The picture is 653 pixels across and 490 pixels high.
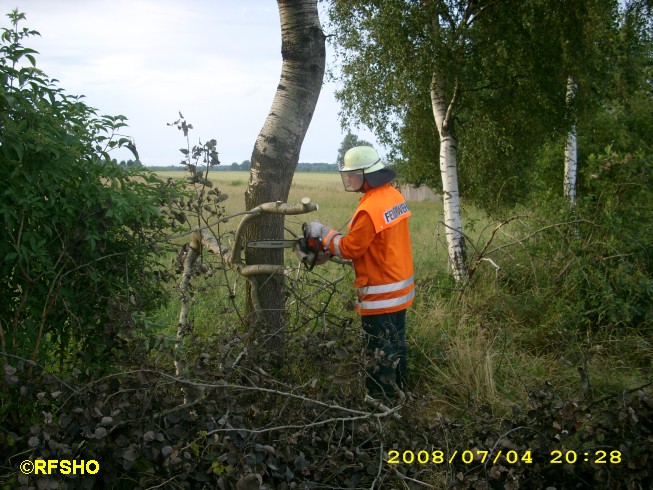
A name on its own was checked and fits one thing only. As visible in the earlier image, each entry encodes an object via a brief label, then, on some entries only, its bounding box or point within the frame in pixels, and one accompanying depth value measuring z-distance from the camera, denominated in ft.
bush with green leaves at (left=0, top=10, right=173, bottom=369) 12.36
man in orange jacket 16.34
